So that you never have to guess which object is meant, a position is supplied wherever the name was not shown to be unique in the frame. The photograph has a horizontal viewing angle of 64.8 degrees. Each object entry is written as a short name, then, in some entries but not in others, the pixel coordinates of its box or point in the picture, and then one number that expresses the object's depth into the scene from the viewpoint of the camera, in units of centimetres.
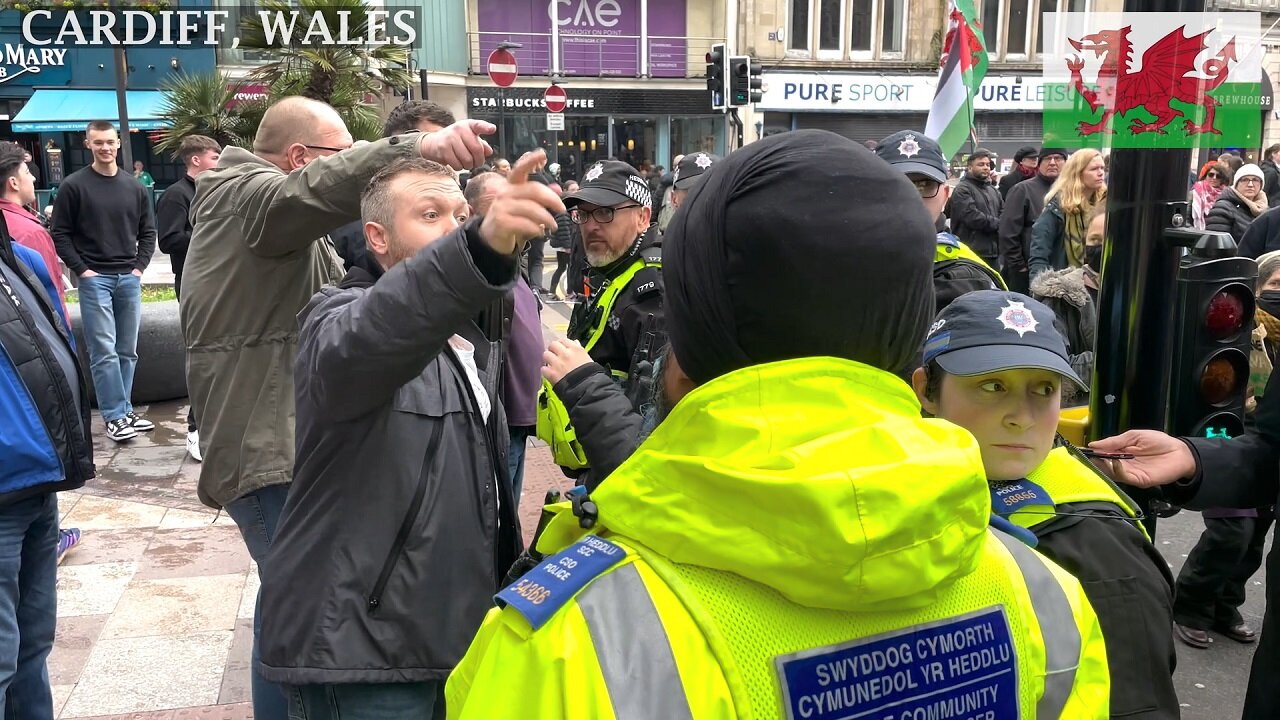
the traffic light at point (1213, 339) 275
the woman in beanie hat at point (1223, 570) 428
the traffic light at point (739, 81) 1678
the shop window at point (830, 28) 2792
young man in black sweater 691
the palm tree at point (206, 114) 1337
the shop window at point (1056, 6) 2825
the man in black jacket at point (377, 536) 200
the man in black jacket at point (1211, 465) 245
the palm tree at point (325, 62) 1341
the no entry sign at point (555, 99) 1902
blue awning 2181
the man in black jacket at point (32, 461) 279
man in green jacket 273
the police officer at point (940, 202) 343
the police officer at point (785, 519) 96
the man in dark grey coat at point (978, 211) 912
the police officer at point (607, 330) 244
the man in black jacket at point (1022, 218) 860
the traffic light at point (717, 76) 1689
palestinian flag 486
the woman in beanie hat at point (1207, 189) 1049
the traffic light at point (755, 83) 1714
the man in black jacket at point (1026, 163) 1010
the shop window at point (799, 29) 2781
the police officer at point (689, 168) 594
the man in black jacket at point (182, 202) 699
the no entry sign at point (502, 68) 1426
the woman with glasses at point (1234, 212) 745
